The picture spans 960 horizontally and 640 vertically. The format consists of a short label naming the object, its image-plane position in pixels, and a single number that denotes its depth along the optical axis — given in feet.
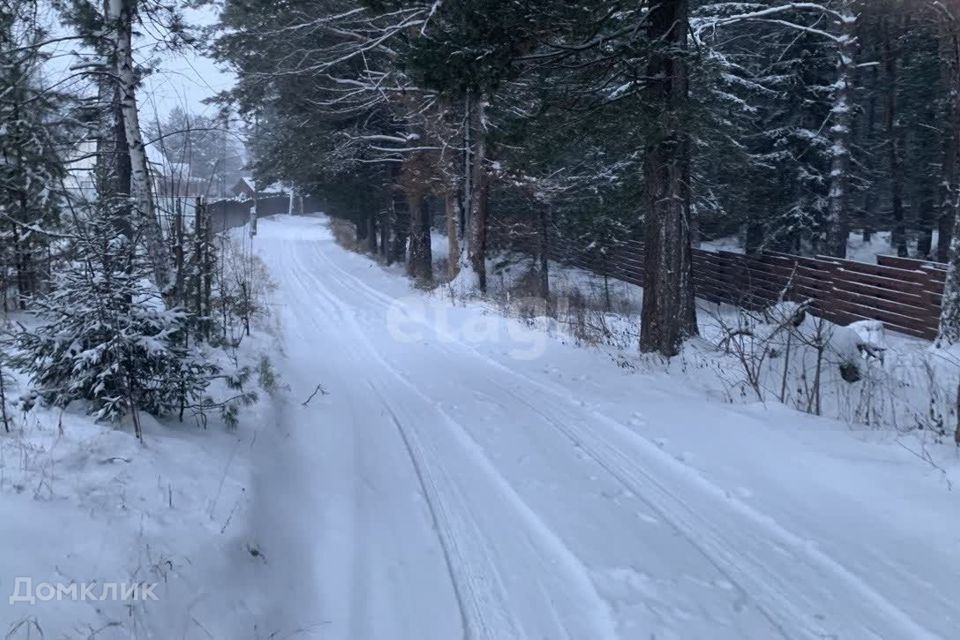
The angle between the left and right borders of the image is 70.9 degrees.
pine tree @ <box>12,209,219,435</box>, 16.20
